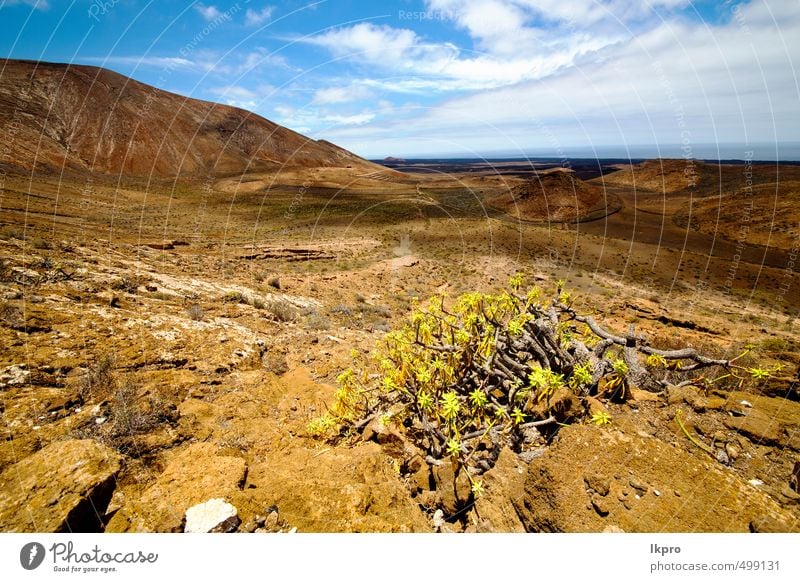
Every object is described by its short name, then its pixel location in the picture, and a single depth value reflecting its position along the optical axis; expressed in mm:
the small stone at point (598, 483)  2793
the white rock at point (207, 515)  2711
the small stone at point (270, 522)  2842
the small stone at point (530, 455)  3449
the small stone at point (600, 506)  2730
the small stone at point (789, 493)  2695
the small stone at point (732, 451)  3235
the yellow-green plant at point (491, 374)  3763
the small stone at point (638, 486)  2764
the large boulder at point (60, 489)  2615
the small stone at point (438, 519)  3279
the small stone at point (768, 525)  2541
